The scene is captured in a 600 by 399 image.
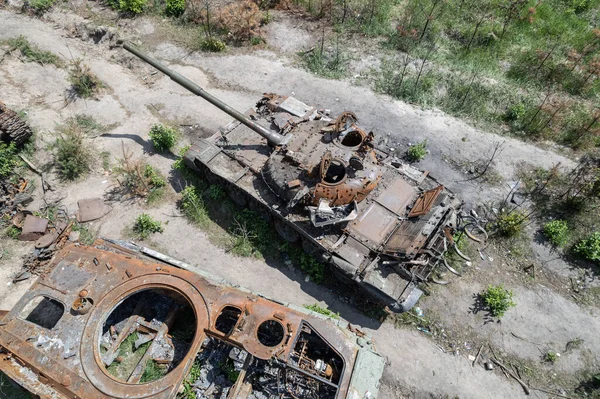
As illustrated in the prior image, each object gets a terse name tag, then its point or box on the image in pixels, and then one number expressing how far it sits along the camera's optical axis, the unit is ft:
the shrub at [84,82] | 51.98
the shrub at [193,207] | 40.98
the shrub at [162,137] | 45.37
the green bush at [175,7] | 63.93
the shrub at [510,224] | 39.96
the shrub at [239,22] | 60.70
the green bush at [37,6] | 63.36
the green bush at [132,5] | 64.34
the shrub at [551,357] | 33.12
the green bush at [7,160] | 41.75
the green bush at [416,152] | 46.39
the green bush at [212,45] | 59.31
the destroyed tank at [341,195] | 31.86
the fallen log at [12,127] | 42.57
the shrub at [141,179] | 42.60
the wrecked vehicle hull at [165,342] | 24.12
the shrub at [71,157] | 43.14
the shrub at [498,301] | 35.55
